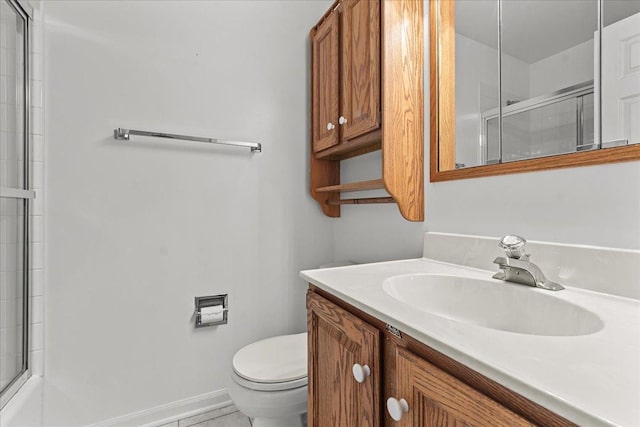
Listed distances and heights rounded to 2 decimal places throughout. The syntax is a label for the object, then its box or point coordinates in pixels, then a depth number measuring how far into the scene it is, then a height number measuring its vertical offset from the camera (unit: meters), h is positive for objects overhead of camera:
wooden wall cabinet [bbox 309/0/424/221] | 1.15 +0.49
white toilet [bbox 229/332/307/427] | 1.10 -0.64
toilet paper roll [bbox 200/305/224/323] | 1.52 -0.51
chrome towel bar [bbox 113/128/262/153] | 1.35 +0.35
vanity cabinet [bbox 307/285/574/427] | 0.40 -0.29
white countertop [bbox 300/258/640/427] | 0.31 -0.19
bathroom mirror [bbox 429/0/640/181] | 0.74 +0.38
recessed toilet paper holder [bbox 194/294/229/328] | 1.52 -0.48
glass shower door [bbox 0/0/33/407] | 1.11 +0.05
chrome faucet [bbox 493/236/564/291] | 0.75 -0.13
